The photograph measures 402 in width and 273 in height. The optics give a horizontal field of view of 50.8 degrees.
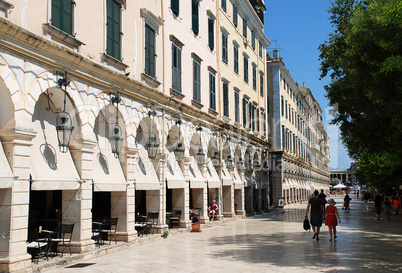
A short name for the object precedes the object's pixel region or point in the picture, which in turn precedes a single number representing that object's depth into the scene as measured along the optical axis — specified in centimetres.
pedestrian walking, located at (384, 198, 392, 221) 2561
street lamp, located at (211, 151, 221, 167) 2336
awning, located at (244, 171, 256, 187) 3005
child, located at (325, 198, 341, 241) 1508
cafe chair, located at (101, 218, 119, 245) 1417
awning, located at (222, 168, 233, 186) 2501
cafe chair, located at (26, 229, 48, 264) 1045
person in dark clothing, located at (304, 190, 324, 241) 1515
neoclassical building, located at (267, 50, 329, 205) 4309
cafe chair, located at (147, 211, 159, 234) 1686
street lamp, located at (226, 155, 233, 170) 2538
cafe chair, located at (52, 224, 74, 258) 1146
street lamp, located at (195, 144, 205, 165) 2056
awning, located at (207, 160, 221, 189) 2275
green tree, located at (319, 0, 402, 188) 1208
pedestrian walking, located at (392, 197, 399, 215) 2872
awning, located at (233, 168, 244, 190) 2733
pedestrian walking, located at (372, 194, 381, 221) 2631
